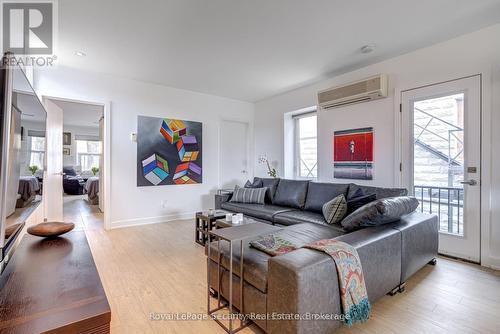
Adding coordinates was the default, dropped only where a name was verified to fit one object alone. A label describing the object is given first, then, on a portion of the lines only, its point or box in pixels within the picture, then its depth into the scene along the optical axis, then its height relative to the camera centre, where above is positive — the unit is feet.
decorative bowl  5.45 -1.45
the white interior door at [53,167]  11.85 -0.03
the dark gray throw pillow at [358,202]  8.20 -1.17
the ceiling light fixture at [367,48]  9.57 +4.84
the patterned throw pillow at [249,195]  12.63 -1.51
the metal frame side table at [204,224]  9.67 -2.42
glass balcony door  8.59 +0.46
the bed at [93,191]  19.84 -2.01
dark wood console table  2.78 -1.76
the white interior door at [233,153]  17.25 +1.01
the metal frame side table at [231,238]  5.04 -1.58
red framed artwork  11.50 +0.68
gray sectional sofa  4.09 -2.10
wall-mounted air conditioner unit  10.64 +3.58
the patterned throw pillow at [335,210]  8.48 -1.52
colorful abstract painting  13.85 +0.94
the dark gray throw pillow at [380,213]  6.15 -1.20
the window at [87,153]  29.22 +1.64
